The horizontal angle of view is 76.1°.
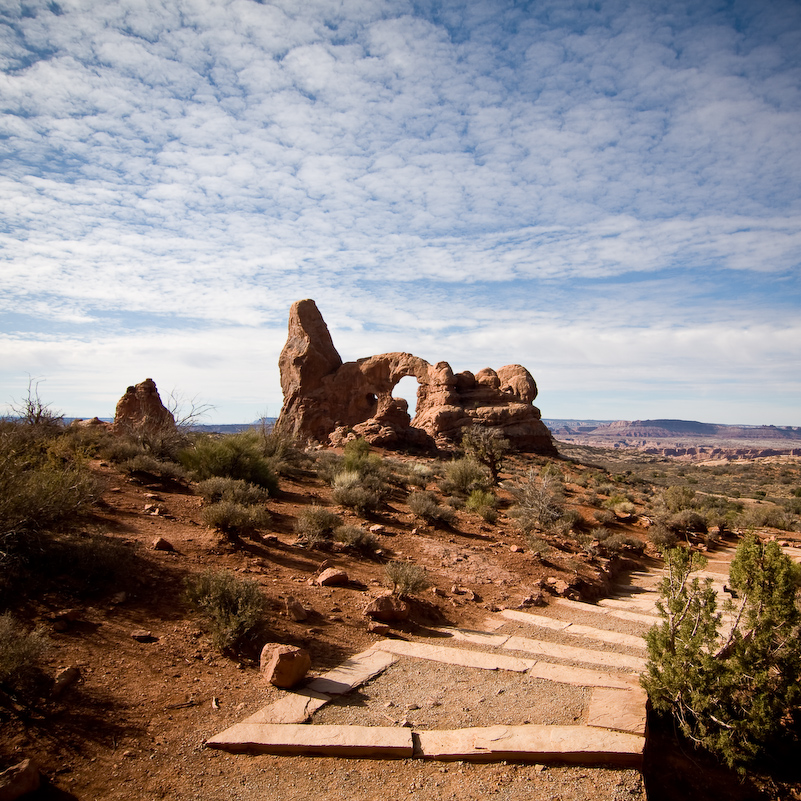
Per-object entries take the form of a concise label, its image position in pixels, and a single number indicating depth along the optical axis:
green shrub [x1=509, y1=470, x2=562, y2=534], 12.51
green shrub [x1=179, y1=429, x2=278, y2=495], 11.00
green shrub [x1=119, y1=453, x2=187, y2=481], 10.50
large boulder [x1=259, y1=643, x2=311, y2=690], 4.54
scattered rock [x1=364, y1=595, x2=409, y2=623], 6.37
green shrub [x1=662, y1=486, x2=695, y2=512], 17.84
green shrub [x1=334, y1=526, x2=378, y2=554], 8.76
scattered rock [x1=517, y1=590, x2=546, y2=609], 7.92
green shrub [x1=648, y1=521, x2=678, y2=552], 13.86
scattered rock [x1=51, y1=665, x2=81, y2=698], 3.85
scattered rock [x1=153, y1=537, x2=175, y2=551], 6.94
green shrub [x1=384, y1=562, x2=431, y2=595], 7.11
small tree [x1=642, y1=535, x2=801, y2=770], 3.91
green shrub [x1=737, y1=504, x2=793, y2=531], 16.56
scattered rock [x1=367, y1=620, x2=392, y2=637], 6.14
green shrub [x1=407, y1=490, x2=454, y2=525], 11.57
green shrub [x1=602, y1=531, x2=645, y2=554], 12.21
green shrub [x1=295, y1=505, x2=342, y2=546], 8.84
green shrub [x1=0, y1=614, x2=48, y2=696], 3.60
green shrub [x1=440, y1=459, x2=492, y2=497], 15.86
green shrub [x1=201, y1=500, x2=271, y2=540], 8.02
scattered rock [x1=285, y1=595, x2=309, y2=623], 6.00
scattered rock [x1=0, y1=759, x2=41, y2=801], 2.87
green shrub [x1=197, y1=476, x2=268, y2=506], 9.34
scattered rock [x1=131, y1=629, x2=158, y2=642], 4.84
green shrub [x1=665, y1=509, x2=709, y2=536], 14.98
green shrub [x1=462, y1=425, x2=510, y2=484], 18.86
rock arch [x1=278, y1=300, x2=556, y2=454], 32.38
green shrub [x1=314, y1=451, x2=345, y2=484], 14.36
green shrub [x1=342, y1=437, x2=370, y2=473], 14.81
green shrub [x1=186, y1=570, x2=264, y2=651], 5.02
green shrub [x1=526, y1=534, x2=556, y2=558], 10.55
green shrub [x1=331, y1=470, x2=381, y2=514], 11.29
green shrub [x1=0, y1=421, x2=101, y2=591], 5.21
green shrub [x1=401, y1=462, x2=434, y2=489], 16.06
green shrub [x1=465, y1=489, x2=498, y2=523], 12.70
